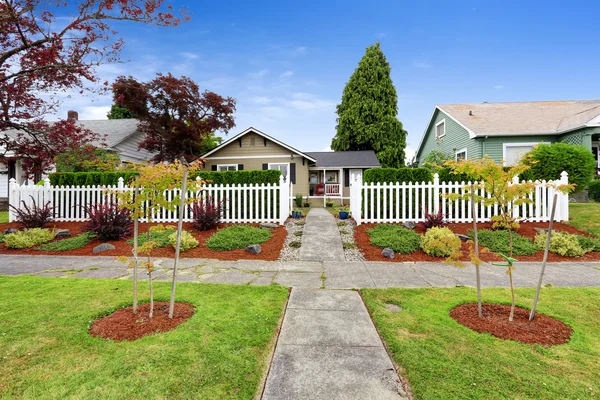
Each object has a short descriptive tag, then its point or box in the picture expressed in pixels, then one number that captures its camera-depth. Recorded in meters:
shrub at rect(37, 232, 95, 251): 7.12
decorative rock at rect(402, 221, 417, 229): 8.38
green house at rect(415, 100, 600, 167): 14.37
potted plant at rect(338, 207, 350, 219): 11.05
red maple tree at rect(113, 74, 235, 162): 16.80
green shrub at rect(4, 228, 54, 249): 7.13
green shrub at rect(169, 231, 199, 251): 6.87
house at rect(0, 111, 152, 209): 17.58
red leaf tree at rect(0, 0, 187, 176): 5.73
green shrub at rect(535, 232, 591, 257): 6.24
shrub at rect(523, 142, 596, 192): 10.94
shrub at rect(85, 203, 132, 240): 7.48
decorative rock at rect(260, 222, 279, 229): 8.94
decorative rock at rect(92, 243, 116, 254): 6.84
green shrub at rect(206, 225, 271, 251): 7.13
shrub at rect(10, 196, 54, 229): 8.50
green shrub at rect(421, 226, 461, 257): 6.19
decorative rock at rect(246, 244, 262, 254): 6.76
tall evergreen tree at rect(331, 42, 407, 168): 29.72
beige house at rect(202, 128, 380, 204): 18.14
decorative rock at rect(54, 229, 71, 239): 8.11
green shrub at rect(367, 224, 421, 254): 6.71
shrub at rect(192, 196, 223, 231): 8.49
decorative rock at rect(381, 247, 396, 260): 6.34
